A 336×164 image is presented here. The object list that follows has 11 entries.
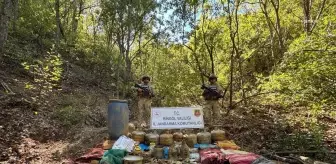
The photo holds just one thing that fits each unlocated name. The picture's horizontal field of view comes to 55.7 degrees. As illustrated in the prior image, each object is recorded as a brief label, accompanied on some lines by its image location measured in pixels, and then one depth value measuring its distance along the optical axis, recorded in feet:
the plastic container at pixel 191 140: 20.84
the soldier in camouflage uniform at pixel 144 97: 25.03
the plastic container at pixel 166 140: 20.62
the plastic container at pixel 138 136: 21.08
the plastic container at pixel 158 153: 18.72
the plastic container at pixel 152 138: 20.79
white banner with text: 22.27
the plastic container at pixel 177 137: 21.14
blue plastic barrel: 20.92
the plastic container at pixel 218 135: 21.50
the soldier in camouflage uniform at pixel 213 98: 25.59
